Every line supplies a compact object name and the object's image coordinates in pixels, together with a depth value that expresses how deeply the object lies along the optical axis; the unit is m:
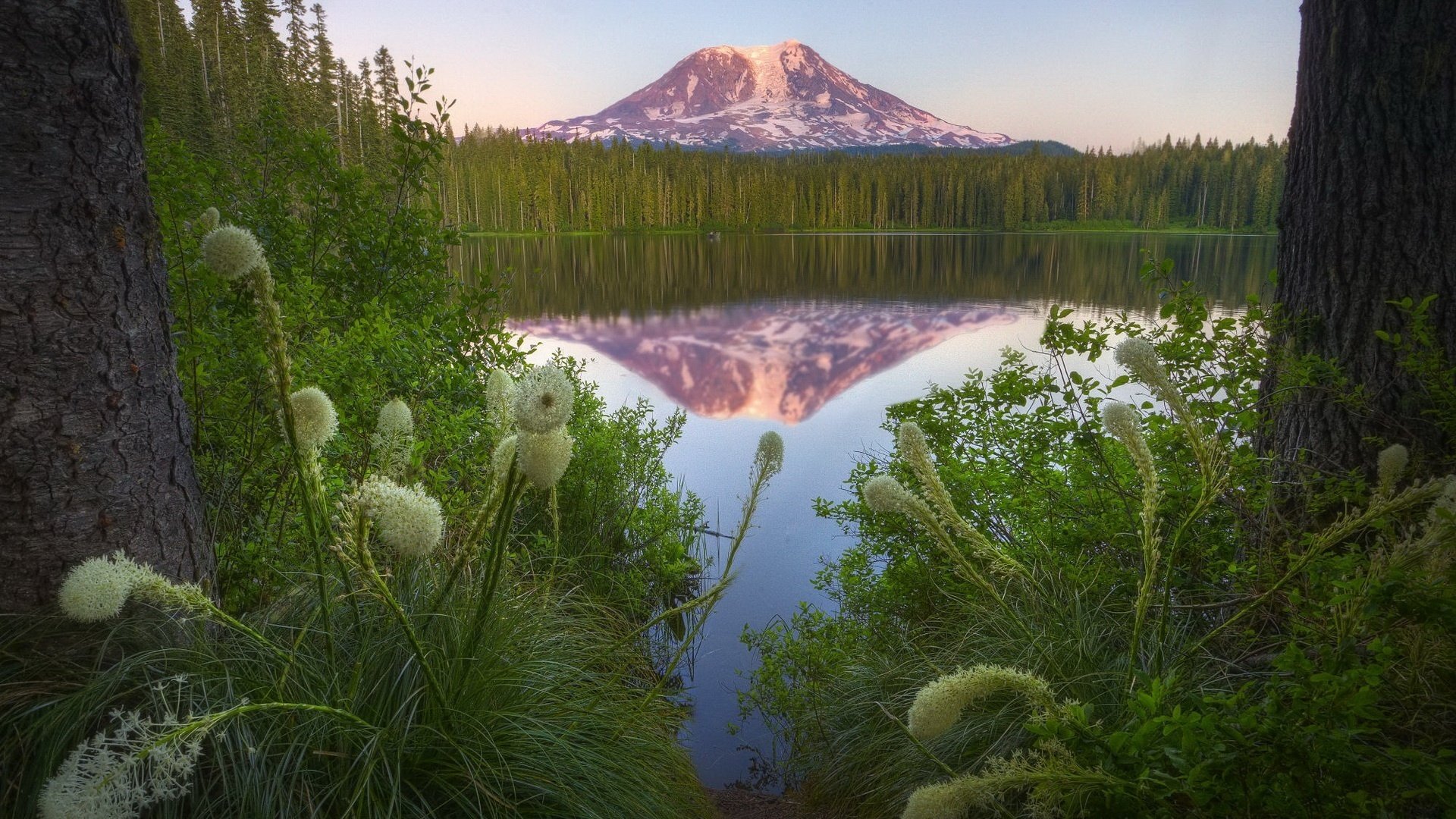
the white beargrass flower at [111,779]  1.29
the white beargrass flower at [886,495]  2.40
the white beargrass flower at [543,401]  1.60
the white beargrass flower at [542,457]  1.67
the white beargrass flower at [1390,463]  2.28
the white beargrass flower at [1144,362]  2.14
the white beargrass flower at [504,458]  2.04
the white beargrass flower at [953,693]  1.79
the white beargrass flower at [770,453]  2.44
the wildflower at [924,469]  2.37
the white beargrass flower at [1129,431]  2.14
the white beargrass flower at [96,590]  1.62
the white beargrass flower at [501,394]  2.55
